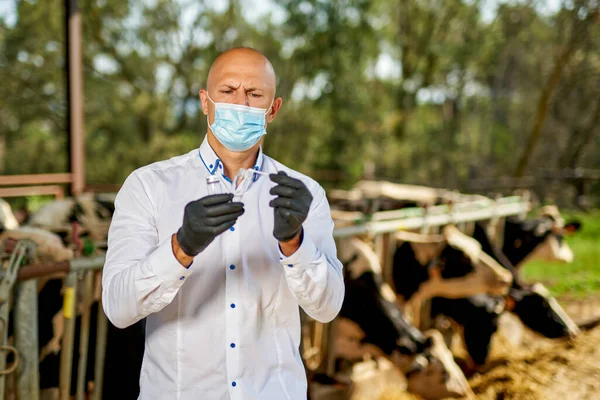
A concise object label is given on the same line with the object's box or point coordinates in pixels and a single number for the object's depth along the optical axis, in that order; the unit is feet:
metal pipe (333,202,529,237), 11.88
